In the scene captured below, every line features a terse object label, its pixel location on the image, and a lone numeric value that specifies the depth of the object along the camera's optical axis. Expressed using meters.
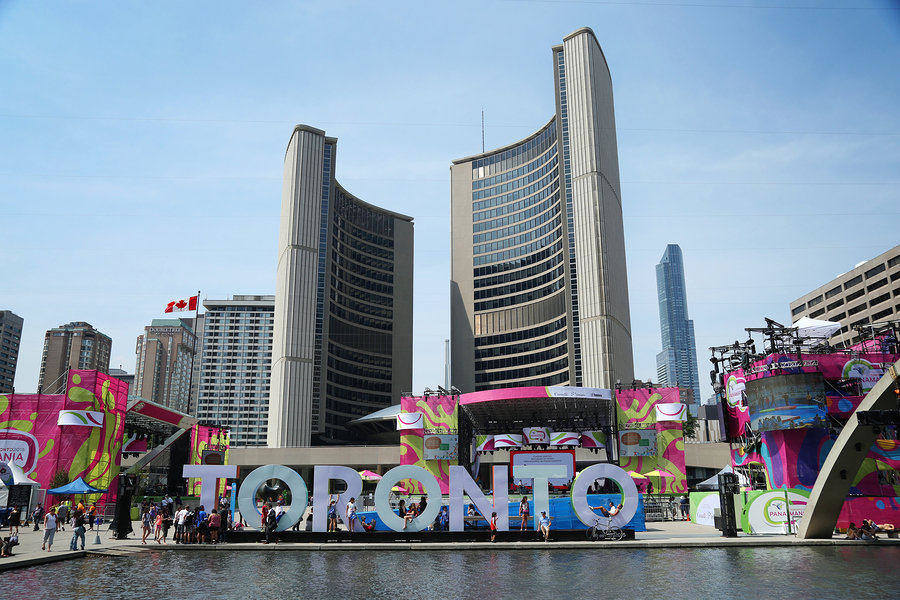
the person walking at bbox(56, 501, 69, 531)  39.38
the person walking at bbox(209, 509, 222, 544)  31.23
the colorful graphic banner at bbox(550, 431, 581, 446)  65.81
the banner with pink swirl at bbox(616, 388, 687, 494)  65.25
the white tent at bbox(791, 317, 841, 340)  45.91
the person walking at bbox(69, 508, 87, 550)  28.10
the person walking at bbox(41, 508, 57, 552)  27.72
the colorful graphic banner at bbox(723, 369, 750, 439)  45.50
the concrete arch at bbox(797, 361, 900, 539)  27.00
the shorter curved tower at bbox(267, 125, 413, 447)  105.00
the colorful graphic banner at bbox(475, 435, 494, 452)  68.19
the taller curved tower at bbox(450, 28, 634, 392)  105.44
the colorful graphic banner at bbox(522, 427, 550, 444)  65.88
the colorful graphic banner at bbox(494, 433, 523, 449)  66.50
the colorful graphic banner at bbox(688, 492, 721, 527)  40.91
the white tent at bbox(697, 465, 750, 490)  51.99
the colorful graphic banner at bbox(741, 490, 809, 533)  33.97
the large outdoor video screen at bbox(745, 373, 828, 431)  38.44
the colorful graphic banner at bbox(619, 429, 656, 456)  66.62
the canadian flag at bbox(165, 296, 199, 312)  116.89
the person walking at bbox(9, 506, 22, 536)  31.03
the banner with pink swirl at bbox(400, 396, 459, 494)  71.12
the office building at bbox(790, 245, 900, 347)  111.31
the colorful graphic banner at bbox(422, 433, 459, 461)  70.88
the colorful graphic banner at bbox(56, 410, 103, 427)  49.06
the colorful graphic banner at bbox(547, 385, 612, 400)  64.56
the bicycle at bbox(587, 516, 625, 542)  31.34
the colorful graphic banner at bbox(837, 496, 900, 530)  32.53
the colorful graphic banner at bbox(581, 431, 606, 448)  67.69
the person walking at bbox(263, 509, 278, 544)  31.30
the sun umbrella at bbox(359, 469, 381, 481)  63.31
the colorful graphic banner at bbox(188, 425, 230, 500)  65.50
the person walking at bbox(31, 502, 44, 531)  39.85
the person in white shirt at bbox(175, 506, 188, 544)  31.56
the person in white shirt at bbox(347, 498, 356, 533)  32.03
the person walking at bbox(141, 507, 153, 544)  31.74
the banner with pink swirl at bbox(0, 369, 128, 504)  48.97
